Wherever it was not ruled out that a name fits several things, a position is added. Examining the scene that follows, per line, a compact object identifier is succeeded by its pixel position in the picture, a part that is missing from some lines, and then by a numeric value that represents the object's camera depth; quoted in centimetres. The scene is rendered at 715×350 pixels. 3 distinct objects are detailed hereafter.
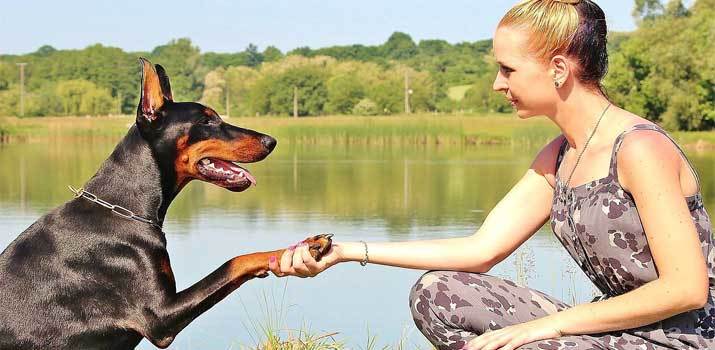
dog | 326
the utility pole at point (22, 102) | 6084
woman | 267
